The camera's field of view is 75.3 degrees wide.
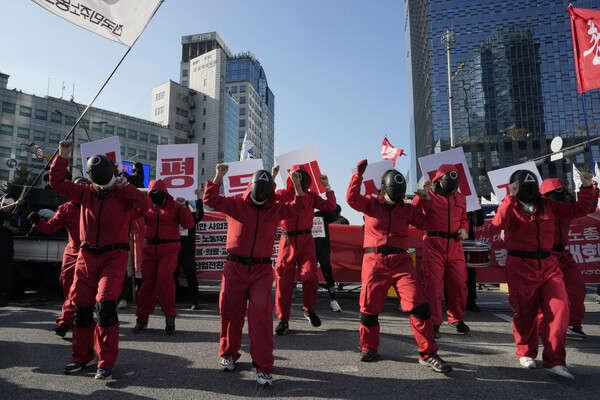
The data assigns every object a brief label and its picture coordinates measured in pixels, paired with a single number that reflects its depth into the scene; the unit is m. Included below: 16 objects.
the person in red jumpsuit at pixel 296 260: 5.45
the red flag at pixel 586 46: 7.33
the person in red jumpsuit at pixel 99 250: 3.70
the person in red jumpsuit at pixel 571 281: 5.35
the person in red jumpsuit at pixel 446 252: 5.25
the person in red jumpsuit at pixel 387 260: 3.85
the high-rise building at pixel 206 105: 82.50
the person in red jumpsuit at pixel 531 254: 4.04
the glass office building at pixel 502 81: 81.25
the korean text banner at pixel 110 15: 5.62
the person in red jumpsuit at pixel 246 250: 3.74
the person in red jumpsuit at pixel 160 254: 5.43
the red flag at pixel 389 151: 16.95
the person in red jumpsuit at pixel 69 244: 4.99
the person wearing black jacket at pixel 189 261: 7.14
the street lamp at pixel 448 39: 34.81
